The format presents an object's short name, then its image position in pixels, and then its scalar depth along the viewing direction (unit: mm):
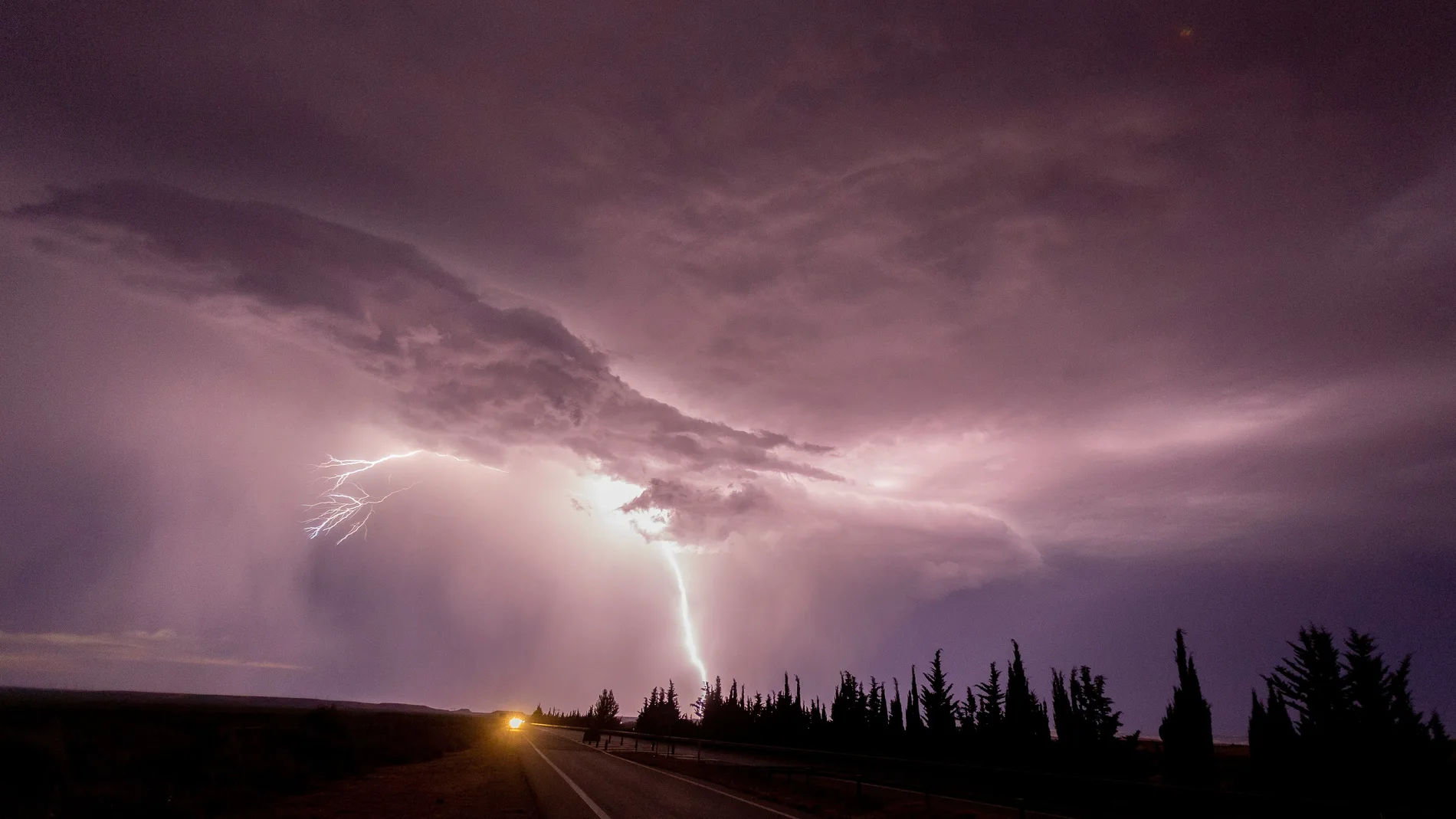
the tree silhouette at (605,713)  131250
